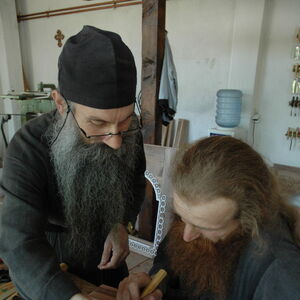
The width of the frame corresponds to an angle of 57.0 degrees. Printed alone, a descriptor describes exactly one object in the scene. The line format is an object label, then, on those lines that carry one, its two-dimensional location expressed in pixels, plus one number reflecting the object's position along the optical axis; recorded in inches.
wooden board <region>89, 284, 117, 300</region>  34.7
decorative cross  237.4
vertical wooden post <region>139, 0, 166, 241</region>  96.9
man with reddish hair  34.9
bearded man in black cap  33.5
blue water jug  157.6
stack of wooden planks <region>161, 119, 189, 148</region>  185.8
